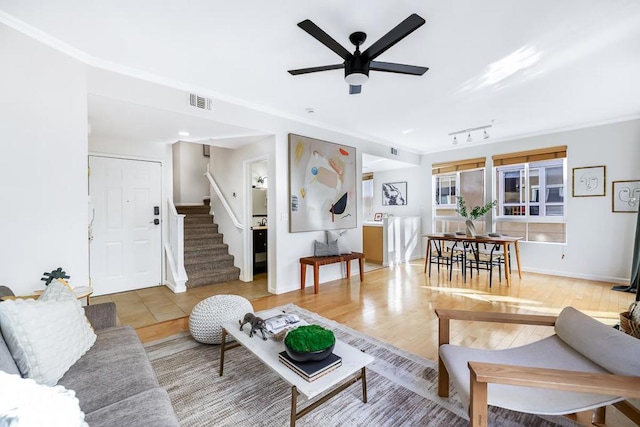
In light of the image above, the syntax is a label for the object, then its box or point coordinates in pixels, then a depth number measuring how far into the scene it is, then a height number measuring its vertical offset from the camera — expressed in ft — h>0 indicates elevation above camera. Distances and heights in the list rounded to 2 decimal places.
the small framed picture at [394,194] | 23.47 +1.19
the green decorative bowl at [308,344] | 4.84 -2.37
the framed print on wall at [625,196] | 13.91 +0.52
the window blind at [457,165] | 19.19 +2.97
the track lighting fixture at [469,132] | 15.73 +4.42
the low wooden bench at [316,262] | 13.35 -2.64
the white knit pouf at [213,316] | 7.95 -3.08
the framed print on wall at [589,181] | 14.83 +1.35
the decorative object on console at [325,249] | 14.64 -2.13
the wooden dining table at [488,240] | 14.61 -1.78
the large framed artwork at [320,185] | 13.80 +1.21
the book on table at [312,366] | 4.62 -2.69
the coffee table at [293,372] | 4.49 -2.79
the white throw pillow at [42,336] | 3.96 -1.91
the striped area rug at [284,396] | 5.23 -3.92
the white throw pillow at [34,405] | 2.30 -1.71
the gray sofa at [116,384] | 3.62 -2.67
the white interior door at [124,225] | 12.92 -0.76
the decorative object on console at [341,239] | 15.25 -1.72
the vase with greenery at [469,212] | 16.38 -0.30
